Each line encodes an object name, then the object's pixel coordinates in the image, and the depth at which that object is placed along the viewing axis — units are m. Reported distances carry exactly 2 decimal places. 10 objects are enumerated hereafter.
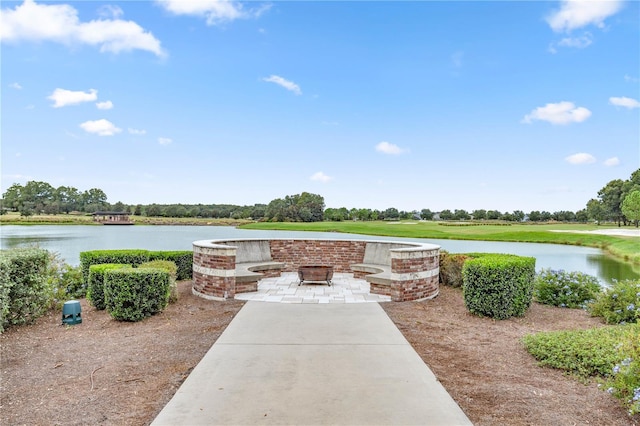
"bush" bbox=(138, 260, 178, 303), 8.02
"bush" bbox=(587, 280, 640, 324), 7.02
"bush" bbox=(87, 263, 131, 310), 7.41
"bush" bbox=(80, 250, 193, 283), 9.39
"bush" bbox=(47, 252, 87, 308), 8.66
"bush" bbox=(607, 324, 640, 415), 3.38
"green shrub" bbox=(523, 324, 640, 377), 4.30
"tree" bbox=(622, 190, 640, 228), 47.62
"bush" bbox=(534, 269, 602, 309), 8.63
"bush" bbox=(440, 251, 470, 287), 10.04
